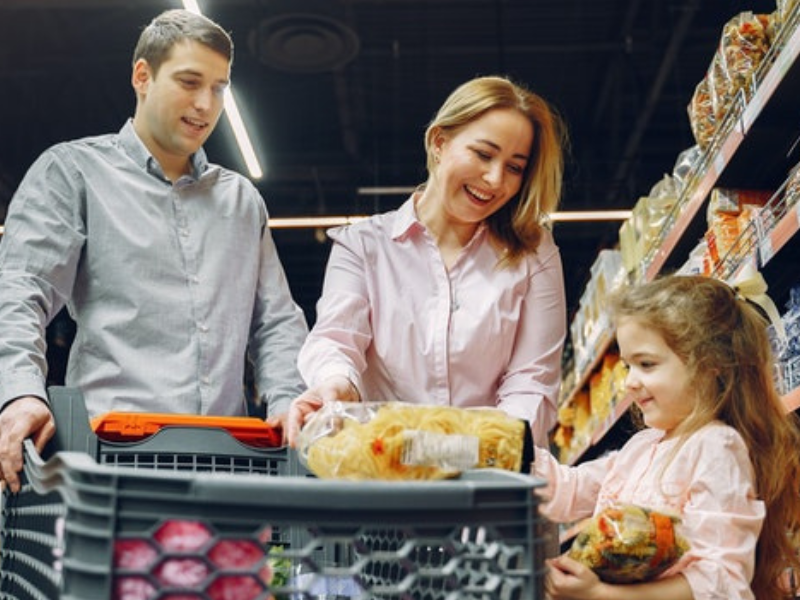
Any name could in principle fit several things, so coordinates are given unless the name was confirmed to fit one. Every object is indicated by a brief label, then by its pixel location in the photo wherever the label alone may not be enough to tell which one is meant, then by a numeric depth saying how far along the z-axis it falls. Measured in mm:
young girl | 1611
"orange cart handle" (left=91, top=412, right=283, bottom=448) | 1404
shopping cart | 759
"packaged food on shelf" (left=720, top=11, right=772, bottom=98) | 3008
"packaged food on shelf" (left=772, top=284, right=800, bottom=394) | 2678
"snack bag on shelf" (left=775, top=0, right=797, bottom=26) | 2682
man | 1809
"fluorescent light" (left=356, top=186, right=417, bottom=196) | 11188
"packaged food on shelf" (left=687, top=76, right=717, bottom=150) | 3420
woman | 1884
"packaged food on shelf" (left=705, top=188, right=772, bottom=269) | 3039
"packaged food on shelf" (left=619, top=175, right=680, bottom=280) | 4211
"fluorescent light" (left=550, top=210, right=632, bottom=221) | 9602
